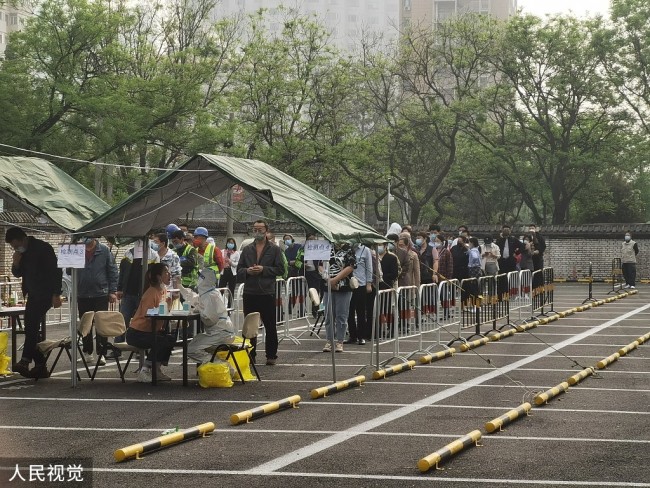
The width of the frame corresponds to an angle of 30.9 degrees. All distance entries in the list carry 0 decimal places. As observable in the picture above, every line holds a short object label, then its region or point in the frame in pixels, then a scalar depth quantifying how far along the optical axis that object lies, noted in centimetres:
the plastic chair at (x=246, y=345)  1435
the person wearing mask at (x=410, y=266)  2061
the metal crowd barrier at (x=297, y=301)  2252
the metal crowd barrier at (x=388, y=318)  1691
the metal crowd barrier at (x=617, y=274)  4021
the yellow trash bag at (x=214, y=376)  1415
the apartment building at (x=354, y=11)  12912
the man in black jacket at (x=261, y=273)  1614
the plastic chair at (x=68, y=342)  1494
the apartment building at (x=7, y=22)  11181
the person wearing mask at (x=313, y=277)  2381
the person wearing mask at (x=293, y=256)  2662
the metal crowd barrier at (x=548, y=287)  2623
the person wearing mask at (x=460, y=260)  2609
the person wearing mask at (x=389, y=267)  1941
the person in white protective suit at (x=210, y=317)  1438
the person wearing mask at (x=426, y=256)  2503
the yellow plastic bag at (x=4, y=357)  1510
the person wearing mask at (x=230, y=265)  2694
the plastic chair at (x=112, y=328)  1479
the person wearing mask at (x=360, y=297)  1902
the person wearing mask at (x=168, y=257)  1677
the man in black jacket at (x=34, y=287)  1505
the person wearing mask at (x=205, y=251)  1908
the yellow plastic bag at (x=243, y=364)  1494
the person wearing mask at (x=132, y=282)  1744
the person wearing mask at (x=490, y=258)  2927
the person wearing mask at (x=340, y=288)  1822
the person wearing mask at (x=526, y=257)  2956
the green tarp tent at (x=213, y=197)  1409
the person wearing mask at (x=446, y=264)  2580
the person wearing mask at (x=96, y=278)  1761
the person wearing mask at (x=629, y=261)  3862
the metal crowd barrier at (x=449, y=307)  1891
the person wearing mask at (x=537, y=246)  3092
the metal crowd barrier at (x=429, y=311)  1827
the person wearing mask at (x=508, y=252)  2952
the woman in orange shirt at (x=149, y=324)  1459
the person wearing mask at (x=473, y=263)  2580
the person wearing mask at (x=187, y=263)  1803
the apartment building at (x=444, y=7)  13062
